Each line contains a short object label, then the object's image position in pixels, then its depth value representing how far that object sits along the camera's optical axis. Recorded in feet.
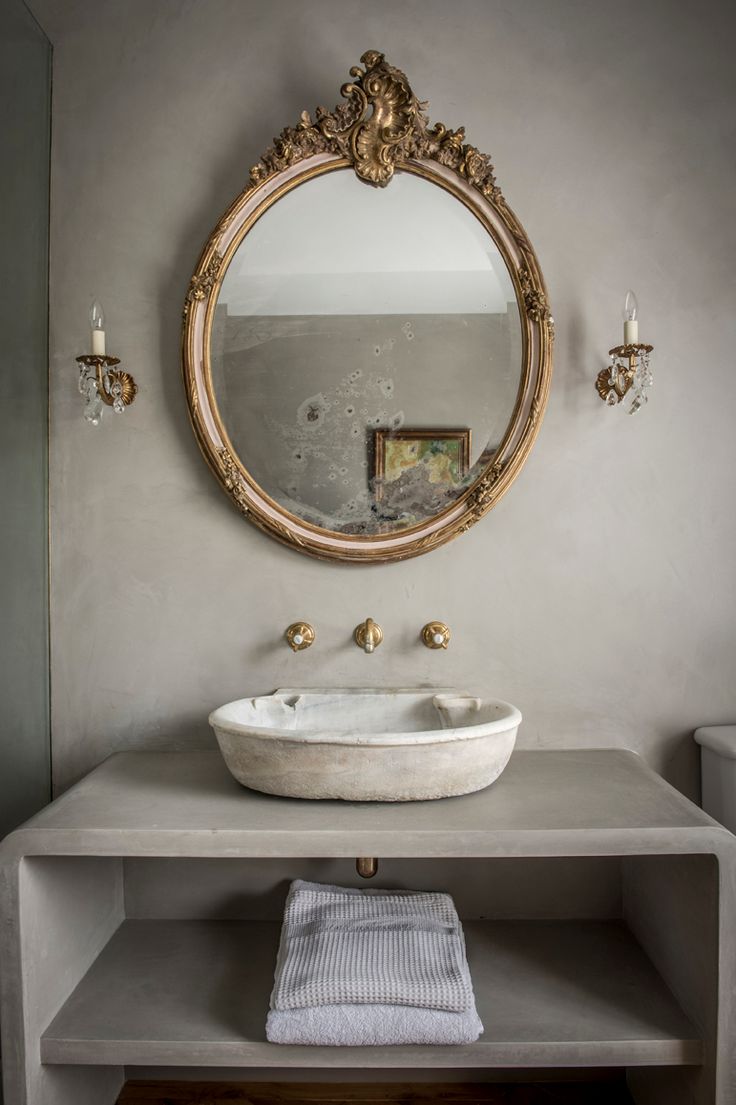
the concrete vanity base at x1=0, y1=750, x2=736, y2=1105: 3.69
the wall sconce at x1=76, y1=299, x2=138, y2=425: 4.90
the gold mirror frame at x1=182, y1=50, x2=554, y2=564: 4.96
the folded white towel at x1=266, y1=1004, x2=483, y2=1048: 3.69
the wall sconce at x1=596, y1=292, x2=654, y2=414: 4.85
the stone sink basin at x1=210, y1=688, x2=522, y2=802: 3.86
